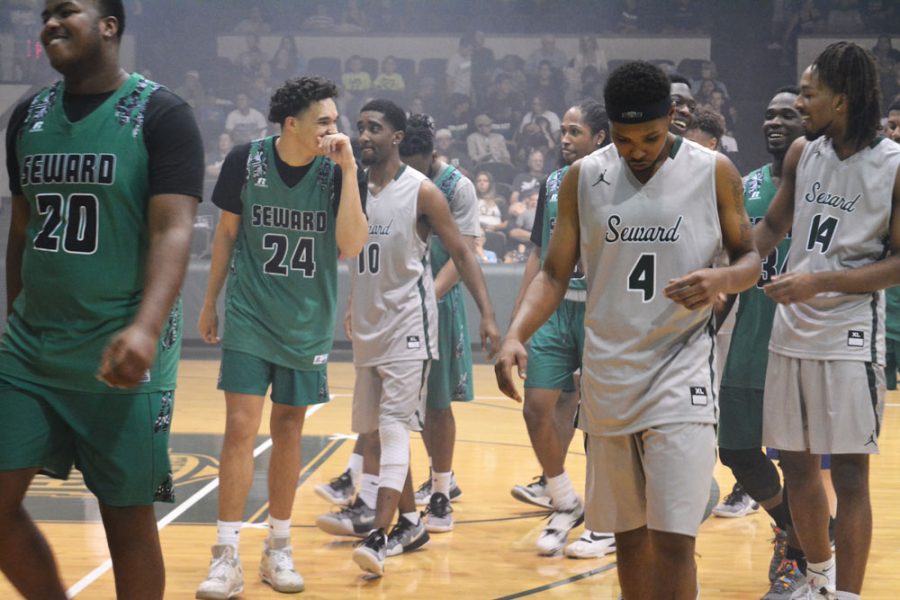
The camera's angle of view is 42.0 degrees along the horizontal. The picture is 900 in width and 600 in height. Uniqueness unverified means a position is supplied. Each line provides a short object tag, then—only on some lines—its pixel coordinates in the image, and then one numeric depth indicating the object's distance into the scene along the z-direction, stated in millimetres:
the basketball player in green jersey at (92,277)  3137
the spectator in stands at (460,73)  17734
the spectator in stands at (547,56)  17797
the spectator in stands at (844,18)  17359
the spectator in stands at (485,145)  16578
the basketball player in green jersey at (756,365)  5070
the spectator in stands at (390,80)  17703
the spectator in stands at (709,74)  16672
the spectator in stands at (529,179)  15227
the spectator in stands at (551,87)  17438
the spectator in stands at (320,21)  18469
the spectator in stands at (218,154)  16625
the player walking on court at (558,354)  5934
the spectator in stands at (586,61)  17500
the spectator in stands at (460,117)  17047
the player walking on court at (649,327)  3441
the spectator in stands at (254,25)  18281
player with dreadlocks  4219
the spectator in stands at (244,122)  16969
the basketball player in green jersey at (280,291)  4996
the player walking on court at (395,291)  5641
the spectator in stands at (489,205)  14797
